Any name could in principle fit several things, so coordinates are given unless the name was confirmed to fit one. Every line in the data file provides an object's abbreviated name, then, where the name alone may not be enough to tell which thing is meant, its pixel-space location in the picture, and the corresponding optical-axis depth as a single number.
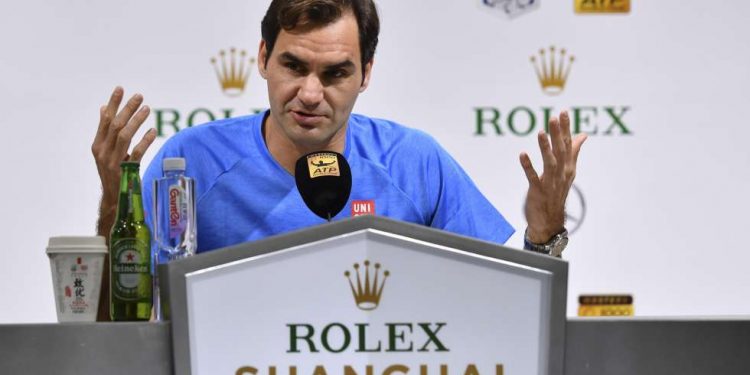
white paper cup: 10.12
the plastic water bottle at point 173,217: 10.13
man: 10.93
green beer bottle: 10.13
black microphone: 10.46
